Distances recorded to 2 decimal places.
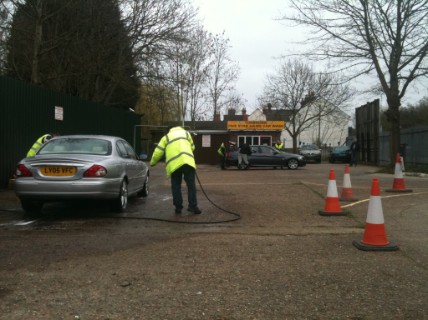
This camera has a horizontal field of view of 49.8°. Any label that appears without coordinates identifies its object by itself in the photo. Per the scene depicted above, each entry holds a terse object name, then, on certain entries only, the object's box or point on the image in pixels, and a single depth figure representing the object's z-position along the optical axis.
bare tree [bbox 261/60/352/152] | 45.81
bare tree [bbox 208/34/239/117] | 40.92
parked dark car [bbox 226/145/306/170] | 25.70
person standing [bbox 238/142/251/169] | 25.33
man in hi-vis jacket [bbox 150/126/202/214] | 8.08
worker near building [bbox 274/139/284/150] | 33.90
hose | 7.41
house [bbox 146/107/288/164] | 33.00
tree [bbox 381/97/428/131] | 54.44
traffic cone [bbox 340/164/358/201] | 9.89
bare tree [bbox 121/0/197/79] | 20.81
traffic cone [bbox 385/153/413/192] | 11.56
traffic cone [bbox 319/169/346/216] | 7.99
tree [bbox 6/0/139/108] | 16.25
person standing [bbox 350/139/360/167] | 28.62
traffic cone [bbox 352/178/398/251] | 5.50
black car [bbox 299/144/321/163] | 37.47
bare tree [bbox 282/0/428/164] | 19.42
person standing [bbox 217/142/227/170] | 26.62
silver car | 7.39
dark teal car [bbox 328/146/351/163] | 35.86
